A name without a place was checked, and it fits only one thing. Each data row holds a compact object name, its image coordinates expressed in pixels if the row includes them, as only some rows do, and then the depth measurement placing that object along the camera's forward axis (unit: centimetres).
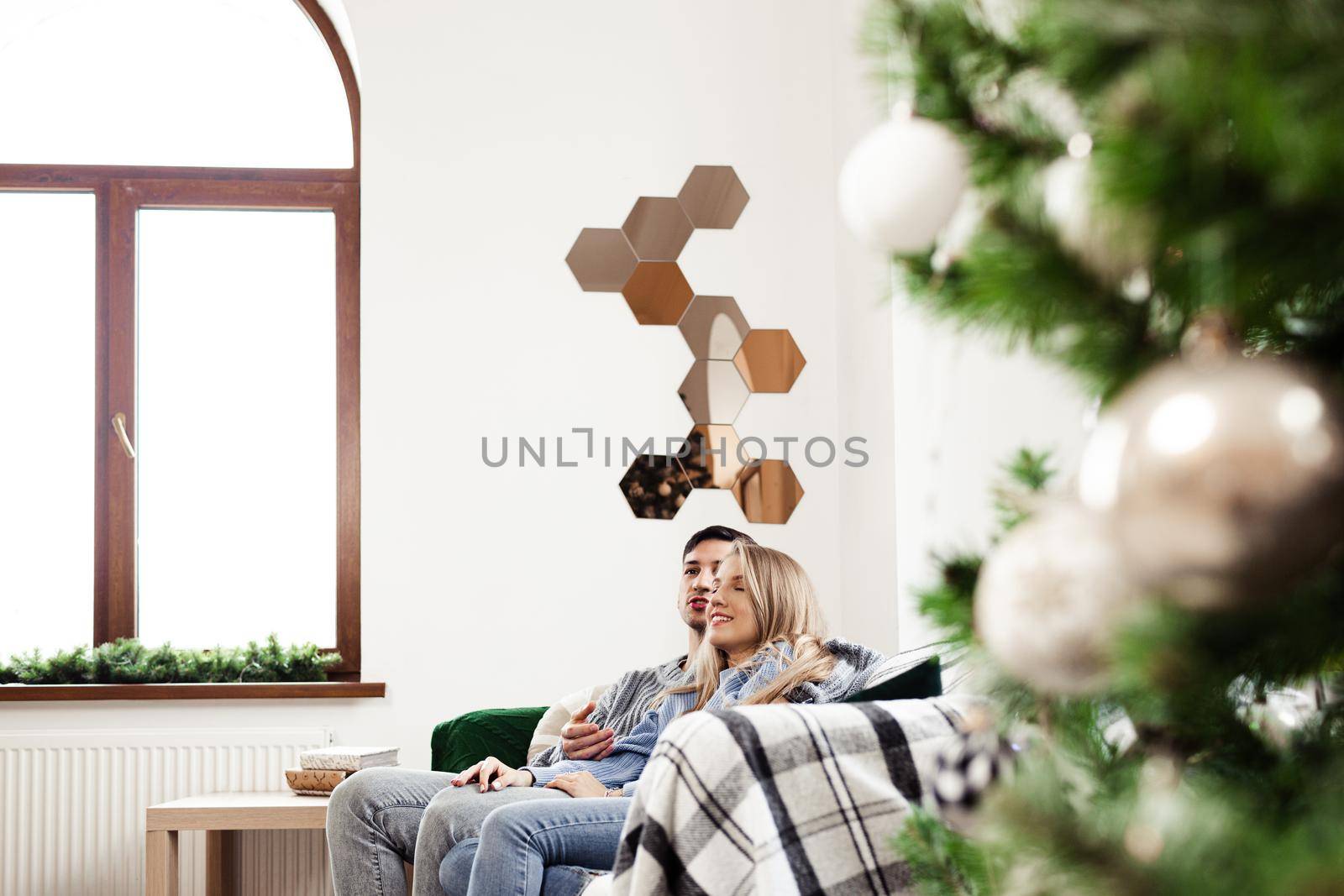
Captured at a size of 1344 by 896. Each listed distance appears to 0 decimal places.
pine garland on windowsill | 340
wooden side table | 279
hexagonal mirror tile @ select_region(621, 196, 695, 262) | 358
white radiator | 324
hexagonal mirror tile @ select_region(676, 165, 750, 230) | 361
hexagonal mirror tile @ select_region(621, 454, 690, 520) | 353
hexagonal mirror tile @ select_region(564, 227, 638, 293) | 357
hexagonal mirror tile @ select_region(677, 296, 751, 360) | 358
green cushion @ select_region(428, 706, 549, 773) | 283
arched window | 360
